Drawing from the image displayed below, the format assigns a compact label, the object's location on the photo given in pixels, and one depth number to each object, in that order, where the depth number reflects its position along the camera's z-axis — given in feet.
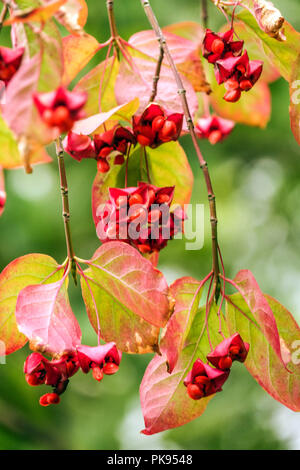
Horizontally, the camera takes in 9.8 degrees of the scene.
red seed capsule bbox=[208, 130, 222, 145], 2.91
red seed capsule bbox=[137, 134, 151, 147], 2.48
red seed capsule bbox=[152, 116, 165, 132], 2.45
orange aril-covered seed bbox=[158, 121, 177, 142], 2.45
